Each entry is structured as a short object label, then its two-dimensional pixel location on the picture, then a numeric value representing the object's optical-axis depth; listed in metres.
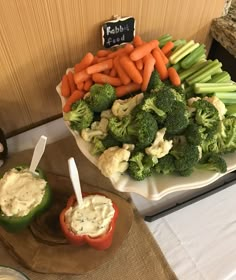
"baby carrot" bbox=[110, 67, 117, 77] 0.86
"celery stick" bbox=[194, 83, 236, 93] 0.83
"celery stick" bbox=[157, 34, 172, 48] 0.93
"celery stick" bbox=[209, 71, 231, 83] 0.86
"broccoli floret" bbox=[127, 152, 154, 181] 0.70
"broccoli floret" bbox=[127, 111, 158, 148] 0.69
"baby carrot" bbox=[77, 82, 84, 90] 0.86
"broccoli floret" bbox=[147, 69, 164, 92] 0.80
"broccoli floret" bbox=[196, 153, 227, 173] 0.72
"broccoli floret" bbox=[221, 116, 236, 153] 0.76
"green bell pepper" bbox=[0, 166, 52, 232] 0.68
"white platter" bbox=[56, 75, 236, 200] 0.70
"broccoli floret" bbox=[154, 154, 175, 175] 0.71
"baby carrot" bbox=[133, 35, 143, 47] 0.87
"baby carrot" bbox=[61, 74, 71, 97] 0.88
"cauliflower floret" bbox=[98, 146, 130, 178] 0.69
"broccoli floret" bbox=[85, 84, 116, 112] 0.77
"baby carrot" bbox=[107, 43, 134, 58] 0.85
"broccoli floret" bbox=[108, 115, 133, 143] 0.72
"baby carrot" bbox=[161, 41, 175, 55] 0.90
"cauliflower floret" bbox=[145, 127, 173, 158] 0.70
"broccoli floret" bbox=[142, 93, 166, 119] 0.72
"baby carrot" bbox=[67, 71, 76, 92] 0.88
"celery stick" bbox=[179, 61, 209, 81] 0.88
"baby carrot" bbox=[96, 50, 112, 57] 0.90
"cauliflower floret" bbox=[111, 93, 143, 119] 0.76
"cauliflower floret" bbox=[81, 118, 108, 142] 0.76
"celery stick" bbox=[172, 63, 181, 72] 0.90
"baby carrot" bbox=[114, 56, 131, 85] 0.83
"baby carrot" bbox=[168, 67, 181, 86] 0.83
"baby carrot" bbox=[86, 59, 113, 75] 0.85
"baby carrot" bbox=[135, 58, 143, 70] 0.83
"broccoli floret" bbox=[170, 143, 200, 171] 0.70
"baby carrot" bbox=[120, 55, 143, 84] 0.82
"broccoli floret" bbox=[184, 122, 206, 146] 0.71
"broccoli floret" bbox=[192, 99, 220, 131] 0.74
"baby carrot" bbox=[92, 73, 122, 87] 0.84
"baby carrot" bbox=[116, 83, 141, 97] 0.83
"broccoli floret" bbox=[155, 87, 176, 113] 0.71
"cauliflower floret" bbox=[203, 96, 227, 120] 0.78
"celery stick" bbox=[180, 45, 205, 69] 0.89
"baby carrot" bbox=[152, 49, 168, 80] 0.85
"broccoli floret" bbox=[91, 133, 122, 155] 0.75
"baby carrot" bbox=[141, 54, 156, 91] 0.82
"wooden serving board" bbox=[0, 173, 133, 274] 0.69
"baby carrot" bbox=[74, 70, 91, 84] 0.85
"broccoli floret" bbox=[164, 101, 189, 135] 0.71
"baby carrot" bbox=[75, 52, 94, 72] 0.86
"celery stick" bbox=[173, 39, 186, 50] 0.93
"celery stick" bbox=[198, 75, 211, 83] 0.85
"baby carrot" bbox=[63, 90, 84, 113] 0.83
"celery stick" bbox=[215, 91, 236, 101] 0.83
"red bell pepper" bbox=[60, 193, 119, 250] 0.67
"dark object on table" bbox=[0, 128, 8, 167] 0.88
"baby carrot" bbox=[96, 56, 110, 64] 0.88
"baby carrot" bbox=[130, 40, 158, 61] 0.83
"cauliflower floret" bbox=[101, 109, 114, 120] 0.79
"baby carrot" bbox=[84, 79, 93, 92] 0.86
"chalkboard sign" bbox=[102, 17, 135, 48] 0.90
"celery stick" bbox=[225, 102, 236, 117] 0.83
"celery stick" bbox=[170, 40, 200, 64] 0.88
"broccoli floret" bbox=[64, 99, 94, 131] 0.77
